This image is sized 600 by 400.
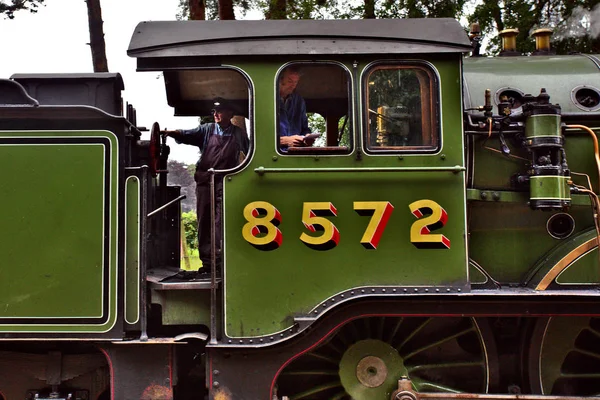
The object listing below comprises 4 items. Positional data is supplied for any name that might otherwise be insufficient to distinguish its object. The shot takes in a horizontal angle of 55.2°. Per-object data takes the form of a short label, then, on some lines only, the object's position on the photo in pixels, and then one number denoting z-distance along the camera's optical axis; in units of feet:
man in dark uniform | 14.38
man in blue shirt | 12.65
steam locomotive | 12.24
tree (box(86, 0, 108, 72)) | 30.83
